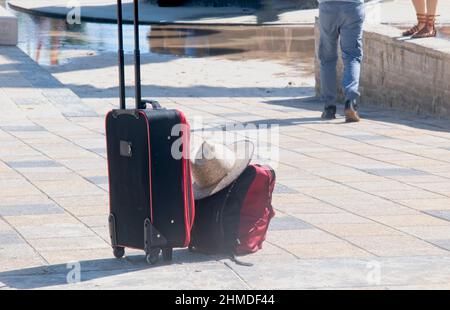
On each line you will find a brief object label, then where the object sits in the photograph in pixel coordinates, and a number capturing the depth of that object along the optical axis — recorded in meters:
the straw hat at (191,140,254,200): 12.74
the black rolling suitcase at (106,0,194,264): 12.11
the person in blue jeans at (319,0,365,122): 23.42
